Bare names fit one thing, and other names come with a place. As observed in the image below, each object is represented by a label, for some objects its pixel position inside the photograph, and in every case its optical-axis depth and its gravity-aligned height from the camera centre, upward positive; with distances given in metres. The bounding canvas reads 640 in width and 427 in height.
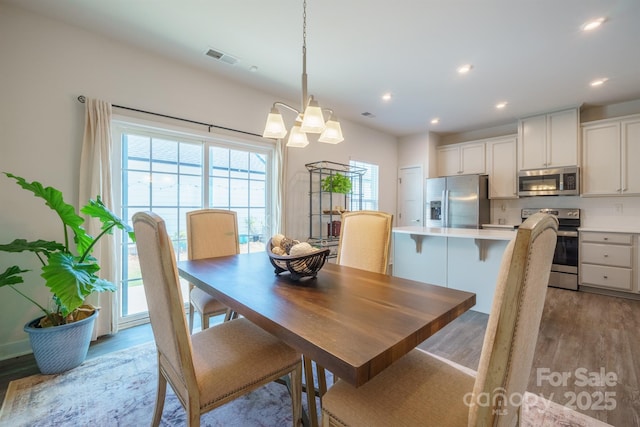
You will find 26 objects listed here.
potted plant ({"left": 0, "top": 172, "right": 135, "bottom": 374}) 1.58 -0.45
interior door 5.48 +0.36
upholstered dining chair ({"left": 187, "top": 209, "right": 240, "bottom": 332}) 2.14 -0.20
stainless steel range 3.92 -0.57
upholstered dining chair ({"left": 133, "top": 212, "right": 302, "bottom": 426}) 0.94 -0.62
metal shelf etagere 4.04 +0.19
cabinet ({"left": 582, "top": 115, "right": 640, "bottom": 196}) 3.67 +0.82
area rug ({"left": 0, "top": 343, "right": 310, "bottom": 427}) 1.49 -1.13
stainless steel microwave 3.97 +0.50
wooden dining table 0.76 -0.37
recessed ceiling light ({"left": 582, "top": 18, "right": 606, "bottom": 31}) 2.18 +1.57
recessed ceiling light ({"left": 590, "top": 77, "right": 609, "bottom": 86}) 3.16 +1.58
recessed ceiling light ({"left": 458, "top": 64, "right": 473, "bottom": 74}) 2.90 +1.58
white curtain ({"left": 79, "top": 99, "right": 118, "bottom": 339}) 2.30 +0.35
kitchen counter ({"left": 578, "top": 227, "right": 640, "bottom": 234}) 3.49 -0.19
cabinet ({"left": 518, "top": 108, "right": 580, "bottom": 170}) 3.99 +1.16
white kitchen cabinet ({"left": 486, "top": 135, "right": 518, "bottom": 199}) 4.65 +0.84
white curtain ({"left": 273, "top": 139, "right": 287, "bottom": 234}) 3.53 +0.35
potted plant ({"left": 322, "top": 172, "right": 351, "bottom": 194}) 4.04 +0.45
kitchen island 2.81 -0.49
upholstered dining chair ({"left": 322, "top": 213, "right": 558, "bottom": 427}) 0.62 -0.48
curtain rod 2.31 +0.98
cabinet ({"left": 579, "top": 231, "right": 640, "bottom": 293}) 3.48 -0.61
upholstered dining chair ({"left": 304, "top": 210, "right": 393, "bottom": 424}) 1.89 -0.19
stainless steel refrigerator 4.67 +0.24
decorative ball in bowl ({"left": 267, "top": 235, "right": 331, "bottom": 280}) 1.39 -0.24
